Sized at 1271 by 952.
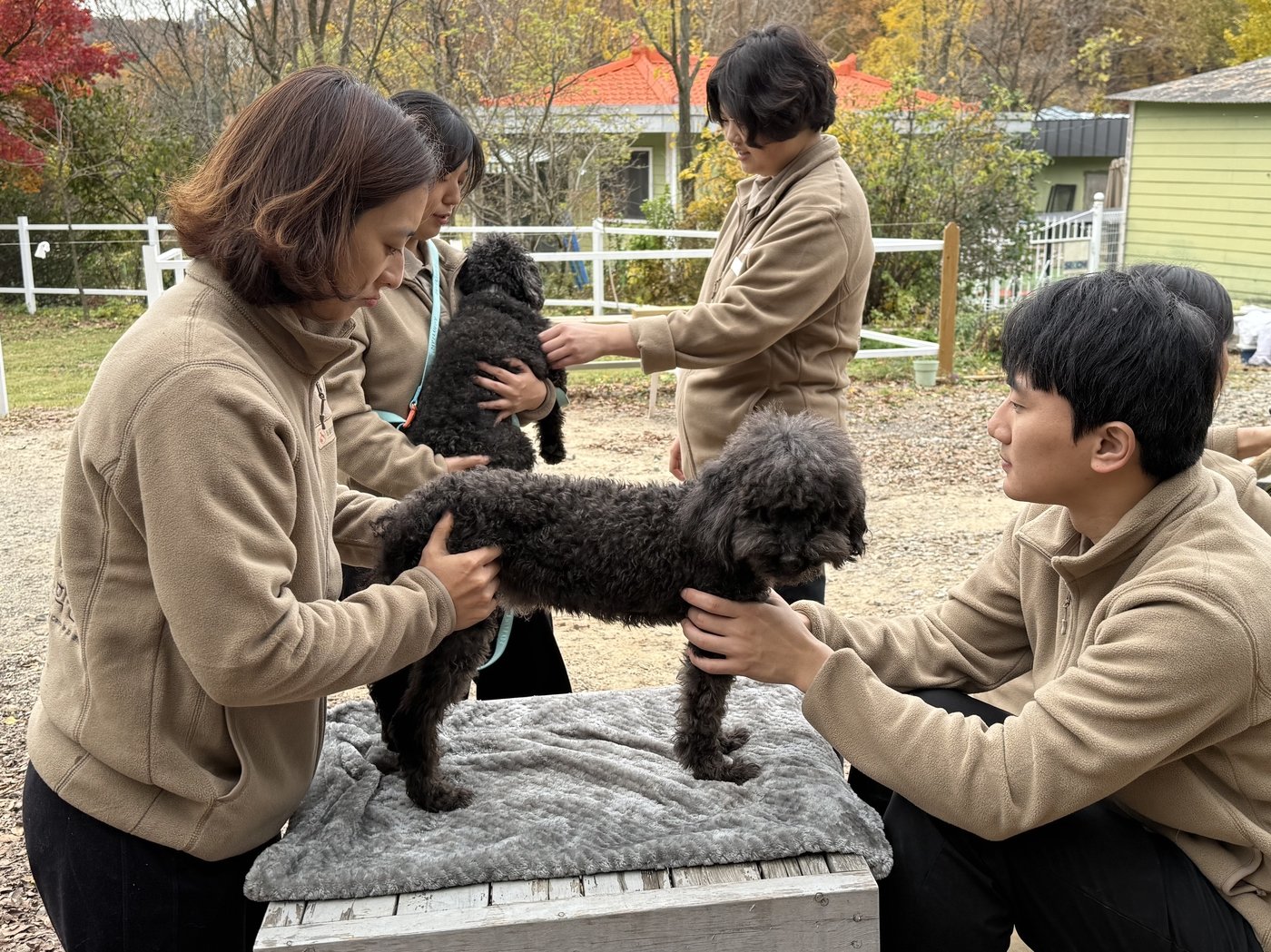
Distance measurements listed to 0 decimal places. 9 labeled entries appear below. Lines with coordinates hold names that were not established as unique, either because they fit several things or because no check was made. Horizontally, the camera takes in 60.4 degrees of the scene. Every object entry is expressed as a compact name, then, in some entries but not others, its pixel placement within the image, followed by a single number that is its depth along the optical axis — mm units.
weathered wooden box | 2479
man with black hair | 2297
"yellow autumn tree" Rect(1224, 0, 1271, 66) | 30141
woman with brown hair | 2043
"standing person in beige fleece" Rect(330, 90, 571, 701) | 3553
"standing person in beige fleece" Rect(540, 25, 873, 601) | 3758
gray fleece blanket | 2641
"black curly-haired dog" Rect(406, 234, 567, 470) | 3832
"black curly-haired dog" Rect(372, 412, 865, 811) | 2617
